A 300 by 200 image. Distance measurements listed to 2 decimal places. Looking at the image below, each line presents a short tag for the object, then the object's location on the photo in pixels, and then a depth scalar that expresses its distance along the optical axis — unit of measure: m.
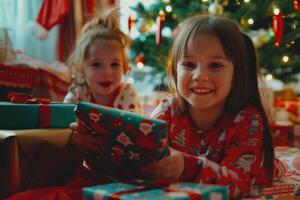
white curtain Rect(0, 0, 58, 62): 2.50
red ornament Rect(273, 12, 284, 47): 2.02
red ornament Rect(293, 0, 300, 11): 2.05
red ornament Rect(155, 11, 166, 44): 2.26
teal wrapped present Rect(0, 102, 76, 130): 1.07
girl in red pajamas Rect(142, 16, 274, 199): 0.99
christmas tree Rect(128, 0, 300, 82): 2.20
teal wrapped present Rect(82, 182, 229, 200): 0.67
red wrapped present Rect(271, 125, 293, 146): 2.13
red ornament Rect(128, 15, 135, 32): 2.38
